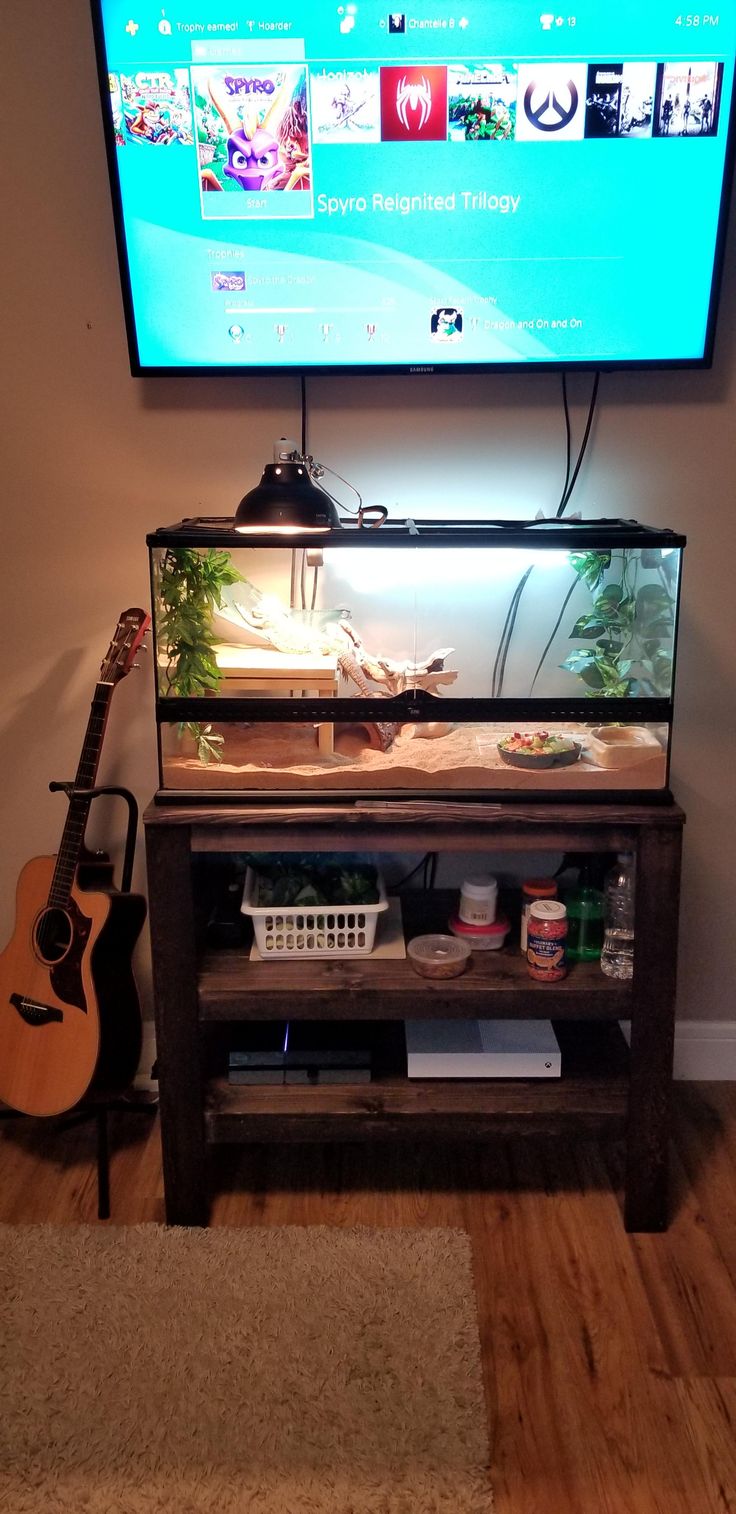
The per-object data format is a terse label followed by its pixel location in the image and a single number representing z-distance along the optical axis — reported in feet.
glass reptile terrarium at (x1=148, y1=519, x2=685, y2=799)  5.46
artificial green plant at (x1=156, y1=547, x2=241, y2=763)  5.60
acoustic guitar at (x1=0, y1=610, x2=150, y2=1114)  6.39
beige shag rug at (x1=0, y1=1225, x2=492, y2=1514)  4.66
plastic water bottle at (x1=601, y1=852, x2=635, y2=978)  6.04
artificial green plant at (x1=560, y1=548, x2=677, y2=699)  5.47
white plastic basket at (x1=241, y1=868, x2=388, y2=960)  6.15
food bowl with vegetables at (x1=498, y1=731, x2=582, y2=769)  5.71
